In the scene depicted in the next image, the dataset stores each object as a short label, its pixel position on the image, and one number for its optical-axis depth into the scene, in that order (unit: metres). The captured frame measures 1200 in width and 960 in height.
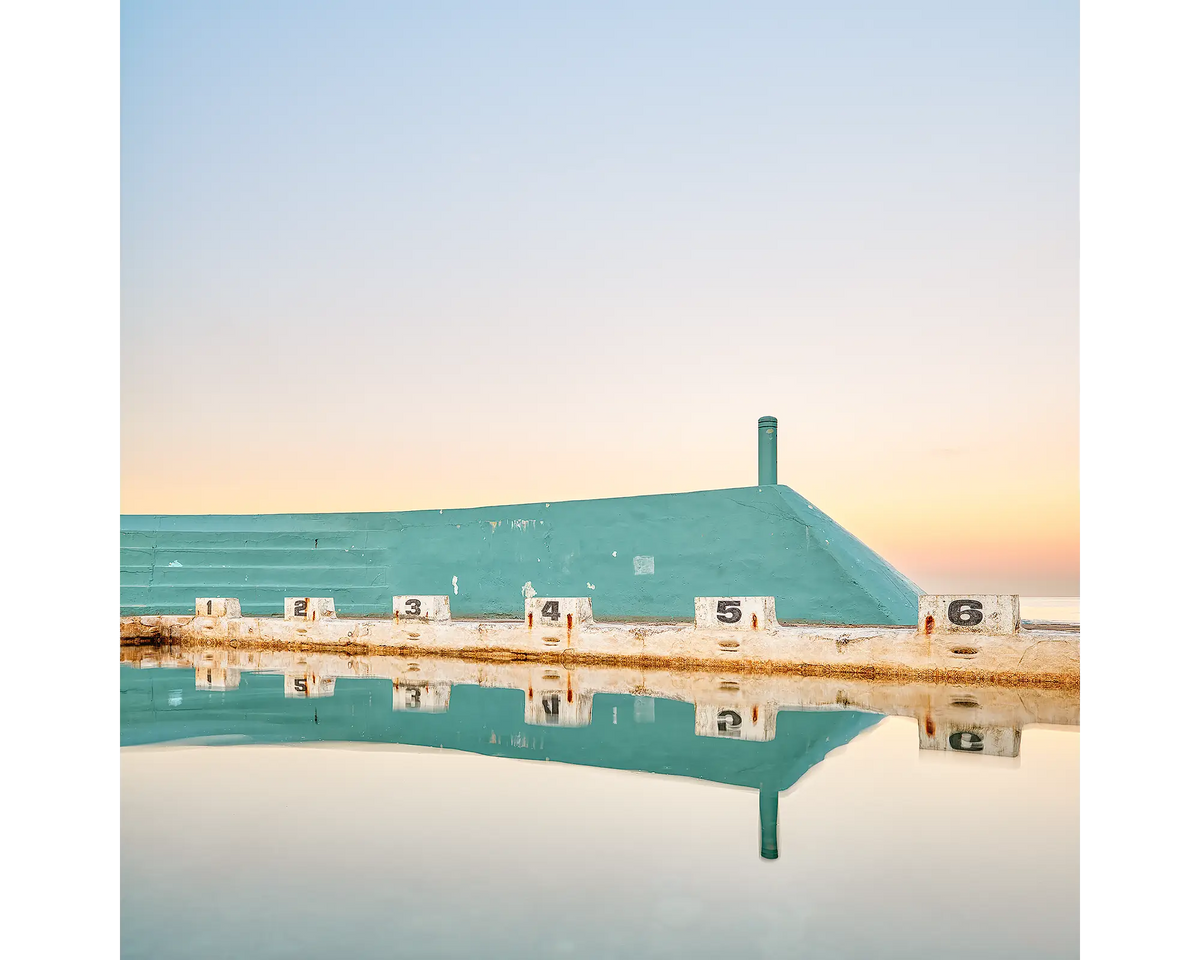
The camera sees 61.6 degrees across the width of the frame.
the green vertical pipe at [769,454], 19.83
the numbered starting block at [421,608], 17.23
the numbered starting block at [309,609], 18.27
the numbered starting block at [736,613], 13.91
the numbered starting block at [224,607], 19.38
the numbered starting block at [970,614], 12.18
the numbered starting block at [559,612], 15.52
